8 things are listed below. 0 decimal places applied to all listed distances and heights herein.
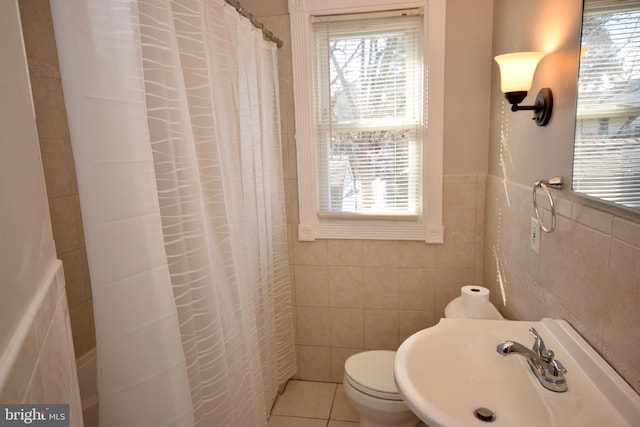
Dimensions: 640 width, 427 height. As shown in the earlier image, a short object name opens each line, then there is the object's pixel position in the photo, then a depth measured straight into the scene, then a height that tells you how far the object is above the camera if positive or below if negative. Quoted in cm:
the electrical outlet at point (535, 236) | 138 -34
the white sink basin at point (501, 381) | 91 -64
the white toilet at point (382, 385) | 174 -108
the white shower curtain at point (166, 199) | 90 -12
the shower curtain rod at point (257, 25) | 159 +59
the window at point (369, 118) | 209 +16
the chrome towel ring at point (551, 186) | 119 -15
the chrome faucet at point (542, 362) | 101 -59
